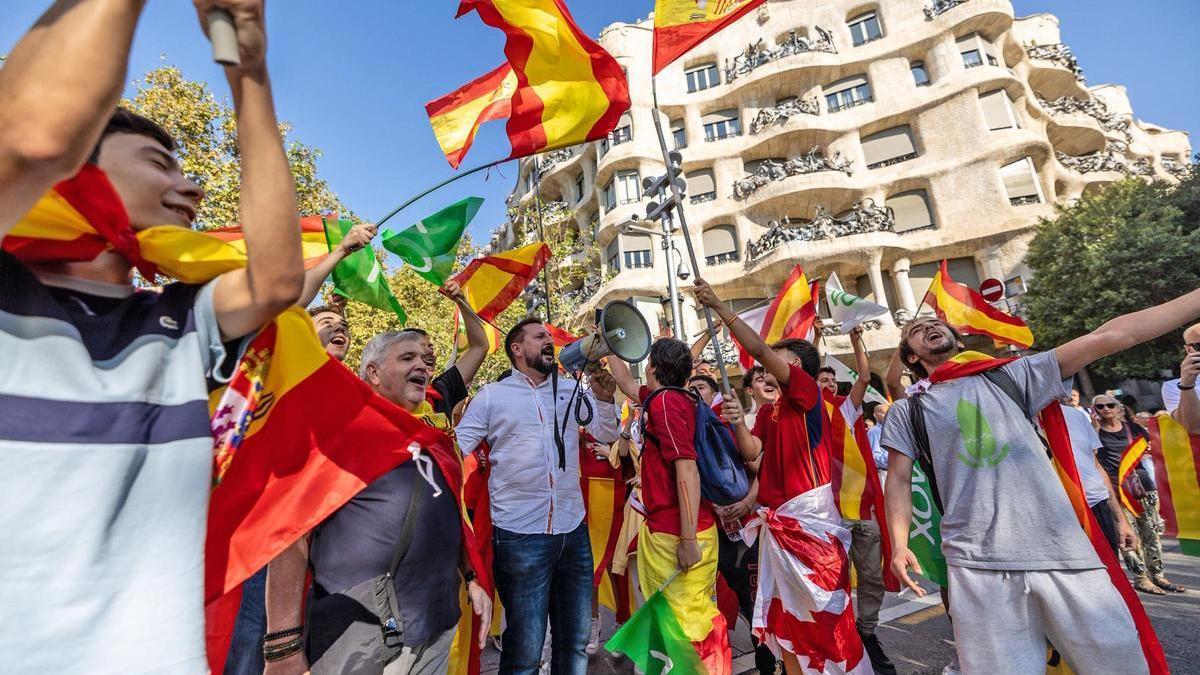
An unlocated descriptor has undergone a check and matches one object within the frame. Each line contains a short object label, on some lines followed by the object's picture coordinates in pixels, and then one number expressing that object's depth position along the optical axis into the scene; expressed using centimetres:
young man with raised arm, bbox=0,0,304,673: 76
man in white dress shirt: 295
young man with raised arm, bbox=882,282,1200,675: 230
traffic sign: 714
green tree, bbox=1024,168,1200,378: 1786
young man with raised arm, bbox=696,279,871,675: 307
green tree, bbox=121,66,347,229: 1019
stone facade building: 2336
